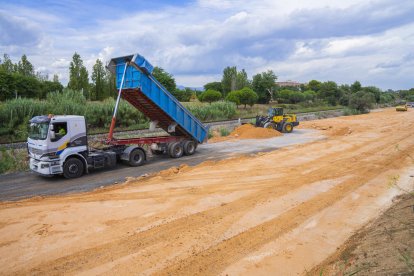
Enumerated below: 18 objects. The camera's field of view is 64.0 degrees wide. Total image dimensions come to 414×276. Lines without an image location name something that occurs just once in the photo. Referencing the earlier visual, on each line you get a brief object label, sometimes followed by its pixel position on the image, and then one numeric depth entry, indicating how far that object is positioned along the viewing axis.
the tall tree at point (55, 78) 53.46
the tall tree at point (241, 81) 64.56
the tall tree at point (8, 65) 47.13
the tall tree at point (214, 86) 68.38
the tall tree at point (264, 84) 60.62
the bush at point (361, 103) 48.97
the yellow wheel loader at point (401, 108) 49.31
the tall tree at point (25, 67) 48.86
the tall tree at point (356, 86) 80.06
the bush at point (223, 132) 22.86
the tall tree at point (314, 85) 90.54
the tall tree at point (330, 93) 64.88
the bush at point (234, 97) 47.75
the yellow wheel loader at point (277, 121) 23.90
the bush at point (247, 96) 49.06
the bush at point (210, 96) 53.41
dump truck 11.48
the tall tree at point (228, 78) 65.88
